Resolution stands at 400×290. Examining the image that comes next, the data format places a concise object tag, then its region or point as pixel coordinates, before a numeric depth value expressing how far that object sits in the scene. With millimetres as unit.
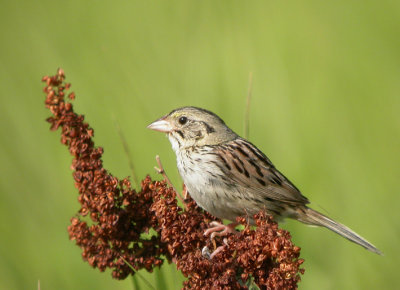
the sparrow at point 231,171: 6398
